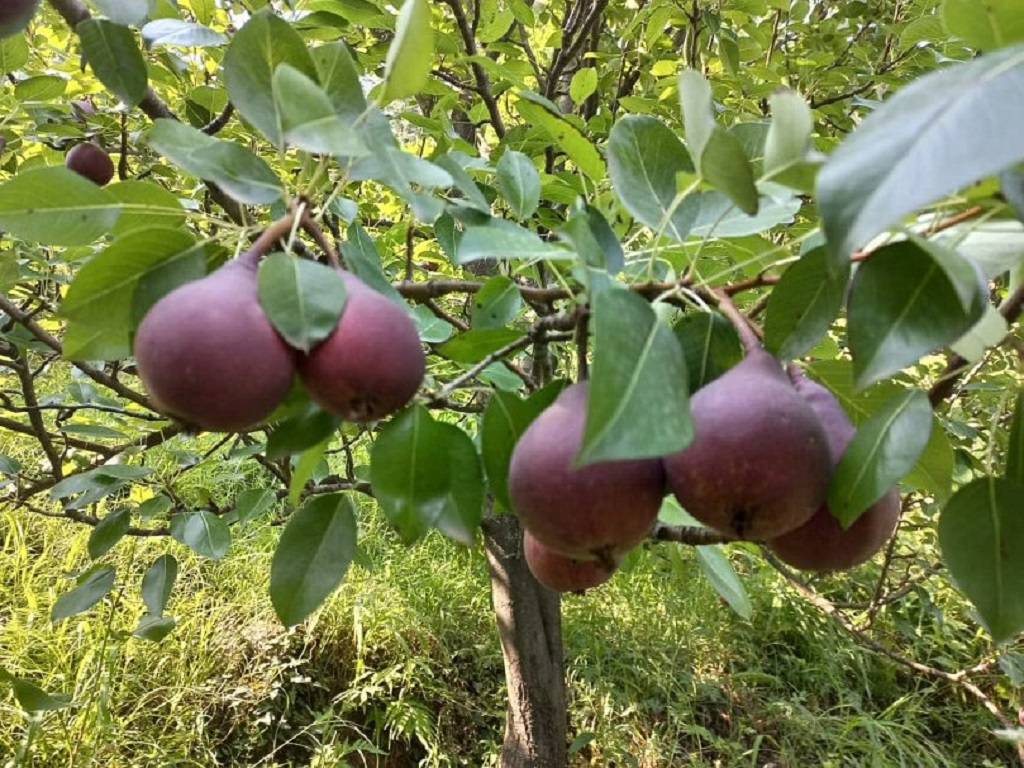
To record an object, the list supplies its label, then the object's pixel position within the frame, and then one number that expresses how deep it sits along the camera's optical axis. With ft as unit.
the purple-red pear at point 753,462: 1.35
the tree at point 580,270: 1.19
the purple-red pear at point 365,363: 1.48
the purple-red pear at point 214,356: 1.37
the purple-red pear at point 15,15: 2.12
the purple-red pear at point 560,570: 1.92
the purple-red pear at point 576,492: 1.38
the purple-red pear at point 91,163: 4.07
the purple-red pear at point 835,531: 1.57
